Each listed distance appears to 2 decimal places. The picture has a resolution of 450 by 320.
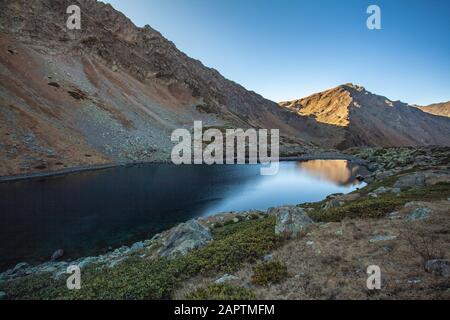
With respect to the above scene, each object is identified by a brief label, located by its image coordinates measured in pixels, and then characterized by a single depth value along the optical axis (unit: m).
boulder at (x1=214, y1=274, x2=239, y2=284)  10.82
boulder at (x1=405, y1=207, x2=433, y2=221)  15.26
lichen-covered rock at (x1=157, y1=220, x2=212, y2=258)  16.45
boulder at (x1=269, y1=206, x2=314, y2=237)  15.55
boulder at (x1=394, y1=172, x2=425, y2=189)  29.14
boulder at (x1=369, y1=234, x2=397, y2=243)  13.06
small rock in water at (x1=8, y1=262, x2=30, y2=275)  18.68
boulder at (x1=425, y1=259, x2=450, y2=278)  9.31
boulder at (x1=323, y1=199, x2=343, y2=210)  23.13
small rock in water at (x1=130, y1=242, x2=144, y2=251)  21.62
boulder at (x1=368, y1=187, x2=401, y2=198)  26.62
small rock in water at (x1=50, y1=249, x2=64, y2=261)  21.48
